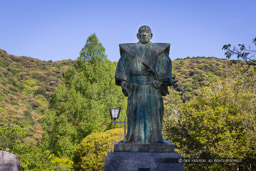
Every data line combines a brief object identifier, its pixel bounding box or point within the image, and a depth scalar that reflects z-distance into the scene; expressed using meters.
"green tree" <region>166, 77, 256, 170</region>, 15.96
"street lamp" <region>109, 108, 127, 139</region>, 13.70
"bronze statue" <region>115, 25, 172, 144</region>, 6.19
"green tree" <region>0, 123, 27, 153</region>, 18.69
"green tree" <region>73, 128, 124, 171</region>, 23.75
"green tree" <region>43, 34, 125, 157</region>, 26.47
